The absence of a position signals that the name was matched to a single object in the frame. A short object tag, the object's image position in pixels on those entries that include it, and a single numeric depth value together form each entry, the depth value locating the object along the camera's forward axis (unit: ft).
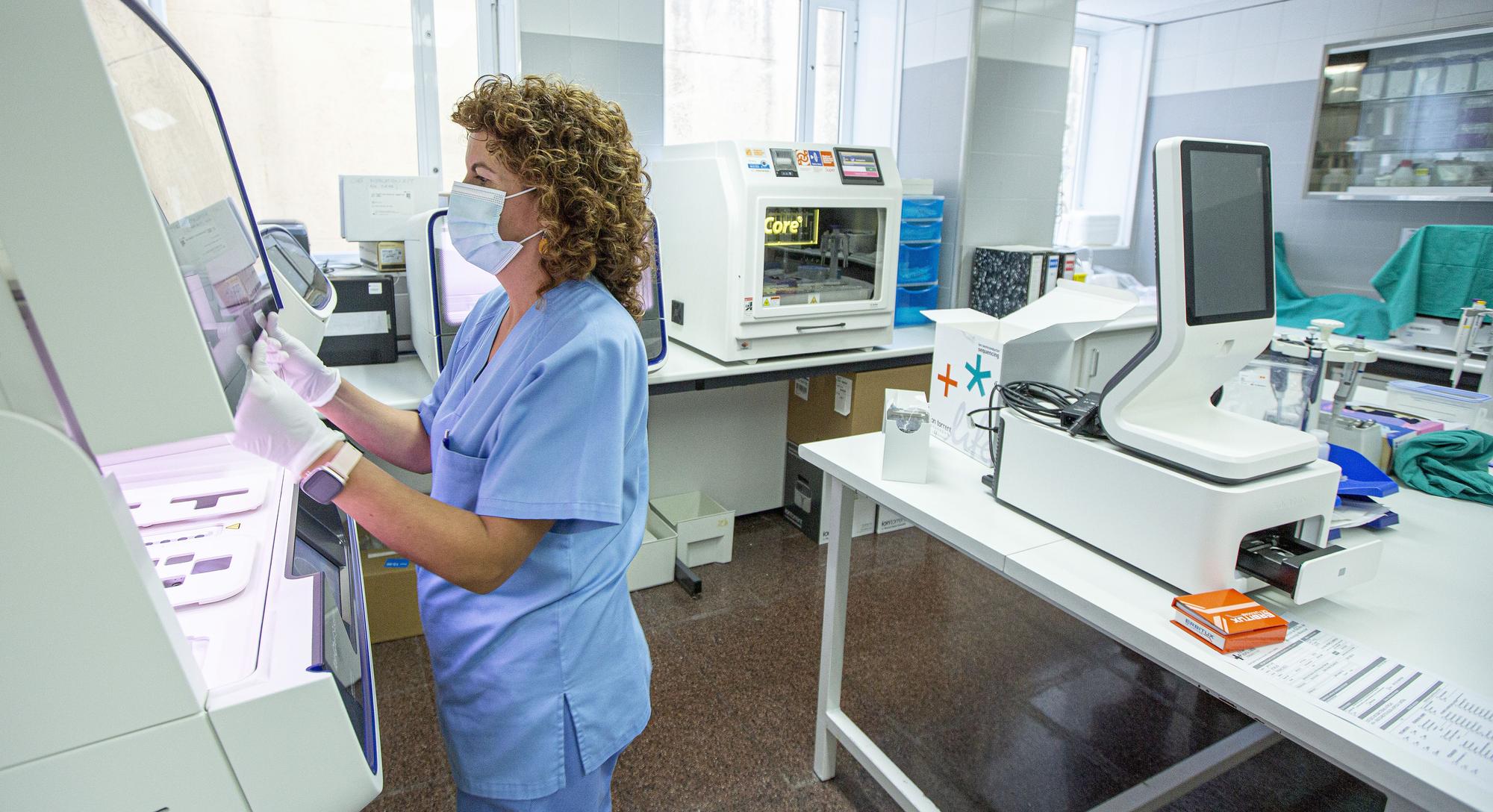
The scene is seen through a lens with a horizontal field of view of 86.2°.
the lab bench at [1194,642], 3.16
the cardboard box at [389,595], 7.90
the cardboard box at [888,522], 10.94
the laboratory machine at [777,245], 8.35
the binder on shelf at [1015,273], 11.16
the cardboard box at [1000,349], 5.49
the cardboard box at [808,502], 10.50
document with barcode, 3.09
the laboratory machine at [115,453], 1.77
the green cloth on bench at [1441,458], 5.76
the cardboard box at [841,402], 10.12
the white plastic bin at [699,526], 9.45
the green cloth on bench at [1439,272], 11.79
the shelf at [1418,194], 12.12
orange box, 3.63
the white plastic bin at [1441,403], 6.95
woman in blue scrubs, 3.28
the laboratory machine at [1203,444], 3.93
